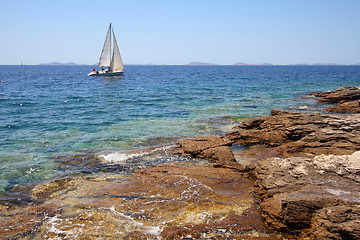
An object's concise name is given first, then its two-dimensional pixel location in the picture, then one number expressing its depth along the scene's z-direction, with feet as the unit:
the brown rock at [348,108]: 66.08
